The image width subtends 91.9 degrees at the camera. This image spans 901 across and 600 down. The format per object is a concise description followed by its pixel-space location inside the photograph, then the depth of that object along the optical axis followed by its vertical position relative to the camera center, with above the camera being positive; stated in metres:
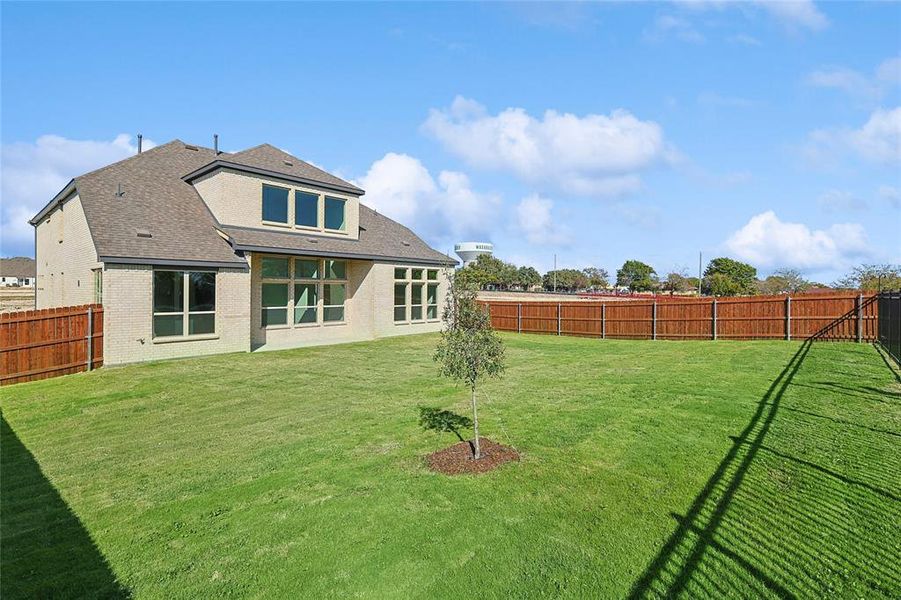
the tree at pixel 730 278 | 62.59 +3.58
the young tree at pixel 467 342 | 5.90 -0.59
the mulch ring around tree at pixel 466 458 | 5.37 -2.08
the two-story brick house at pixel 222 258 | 13.44 +1.49
